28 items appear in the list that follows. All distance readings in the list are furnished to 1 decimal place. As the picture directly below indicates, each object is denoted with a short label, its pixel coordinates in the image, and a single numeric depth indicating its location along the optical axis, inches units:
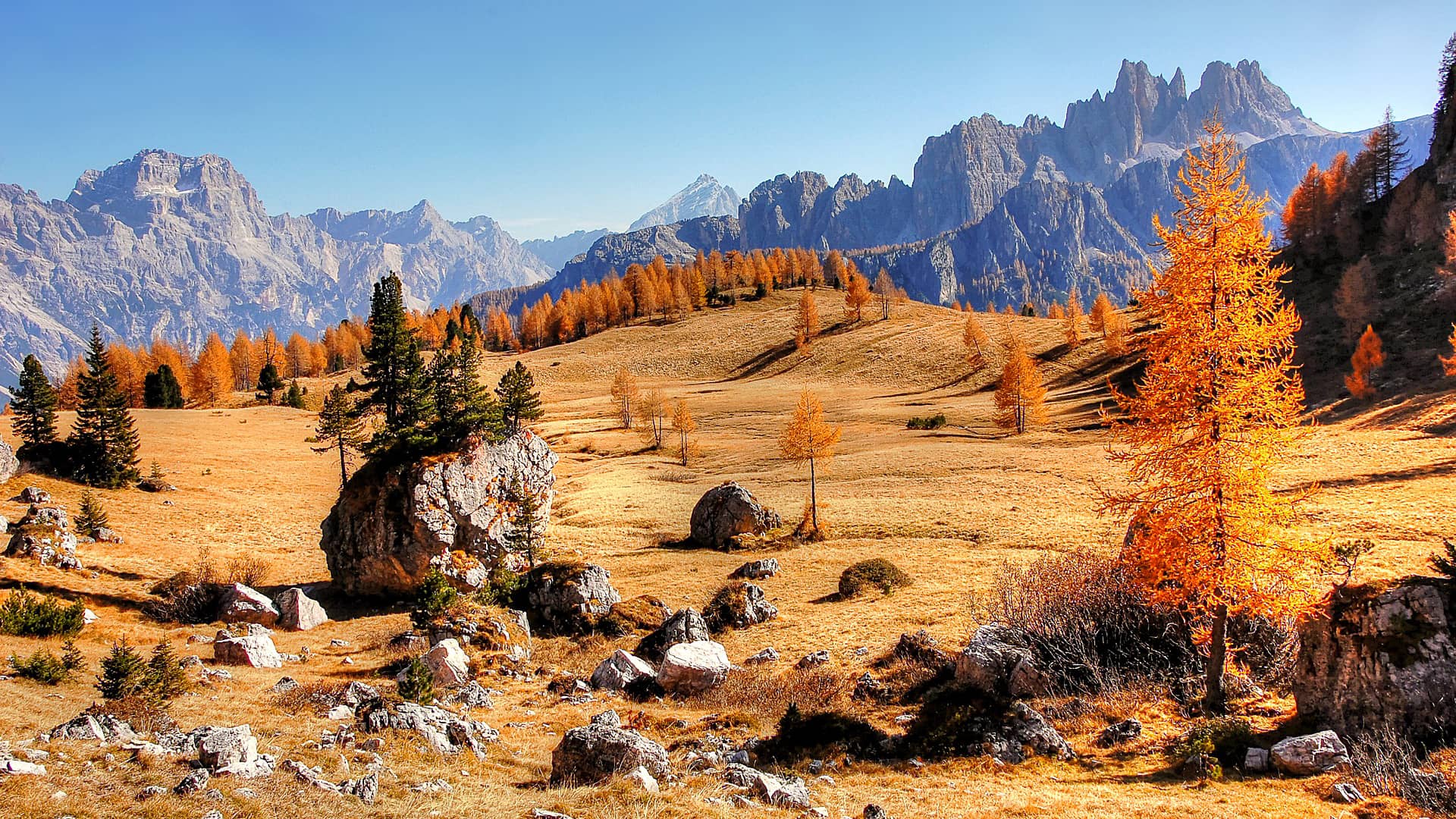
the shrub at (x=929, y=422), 3412.9
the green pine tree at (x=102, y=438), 2102.6
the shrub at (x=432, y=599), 1127.6
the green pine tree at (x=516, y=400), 1706.4
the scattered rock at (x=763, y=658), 1008.9
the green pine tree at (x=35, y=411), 2241.6
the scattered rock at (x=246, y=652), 907.4
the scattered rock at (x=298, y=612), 1211.2
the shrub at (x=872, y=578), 1349.7
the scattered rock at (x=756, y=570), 1573.6
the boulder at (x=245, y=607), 1184.2
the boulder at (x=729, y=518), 1889.8
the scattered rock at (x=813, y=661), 958.4
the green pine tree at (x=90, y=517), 1576.0
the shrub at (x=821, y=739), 640.4
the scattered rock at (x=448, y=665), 874.8
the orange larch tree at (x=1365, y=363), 2886.3
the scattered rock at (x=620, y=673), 900.0
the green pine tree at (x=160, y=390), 4227.4
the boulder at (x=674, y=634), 1041.5
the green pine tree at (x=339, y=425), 2198.6
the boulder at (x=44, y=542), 1322.6
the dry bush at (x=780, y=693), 784.9
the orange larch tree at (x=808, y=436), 2071.9
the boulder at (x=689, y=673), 877.8
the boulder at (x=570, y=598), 1247.5
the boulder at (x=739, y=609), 1222.9
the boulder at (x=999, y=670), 744.3
